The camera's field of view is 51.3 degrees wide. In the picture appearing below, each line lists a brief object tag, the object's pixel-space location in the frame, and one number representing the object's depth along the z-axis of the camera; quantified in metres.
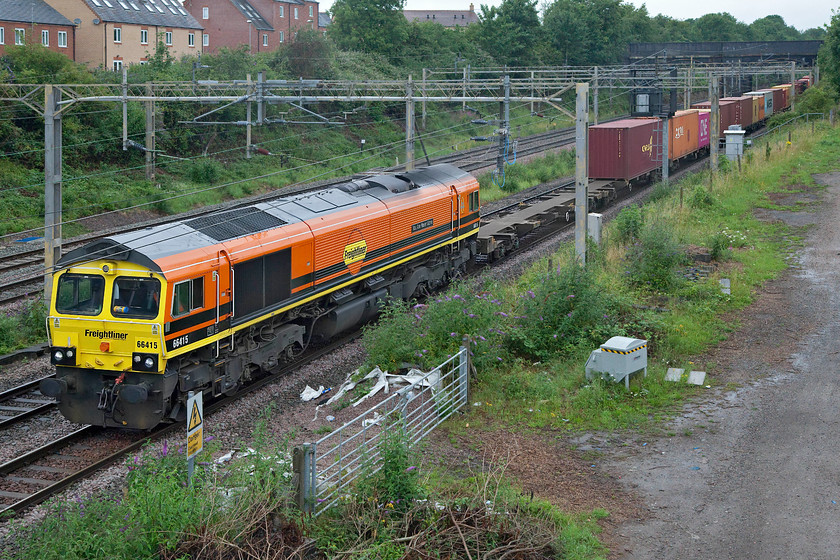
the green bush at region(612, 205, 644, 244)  25.47
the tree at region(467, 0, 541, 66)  78.69
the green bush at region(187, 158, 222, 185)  40.56
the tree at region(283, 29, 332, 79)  59.06
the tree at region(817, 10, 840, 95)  56.88
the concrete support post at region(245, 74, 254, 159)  40.61
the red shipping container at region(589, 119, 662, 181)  36.09
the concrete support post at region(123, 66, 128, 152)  37.39
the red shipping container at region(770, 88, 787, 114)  72.00
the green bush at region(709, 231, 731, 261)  23.63
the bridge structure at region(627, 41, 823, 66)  92.56
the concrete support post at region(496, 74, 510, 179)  32.46
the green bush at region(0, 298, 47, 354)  18.52
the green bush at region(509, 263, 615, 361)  16.58
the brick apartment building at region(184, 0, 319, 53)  73.88
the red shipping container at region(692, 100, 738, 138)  52.50
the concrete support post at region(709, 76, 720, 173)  38.62
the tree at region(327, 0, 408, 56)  67.25
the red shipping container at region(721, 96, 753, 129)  56.47
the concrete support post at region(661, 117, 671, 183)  38.12
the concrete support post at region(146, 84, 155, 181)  37.88
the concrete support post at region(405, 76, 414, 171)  28.42
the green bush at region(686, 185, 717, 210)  30.44
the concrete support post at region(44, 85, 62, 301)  18.98
